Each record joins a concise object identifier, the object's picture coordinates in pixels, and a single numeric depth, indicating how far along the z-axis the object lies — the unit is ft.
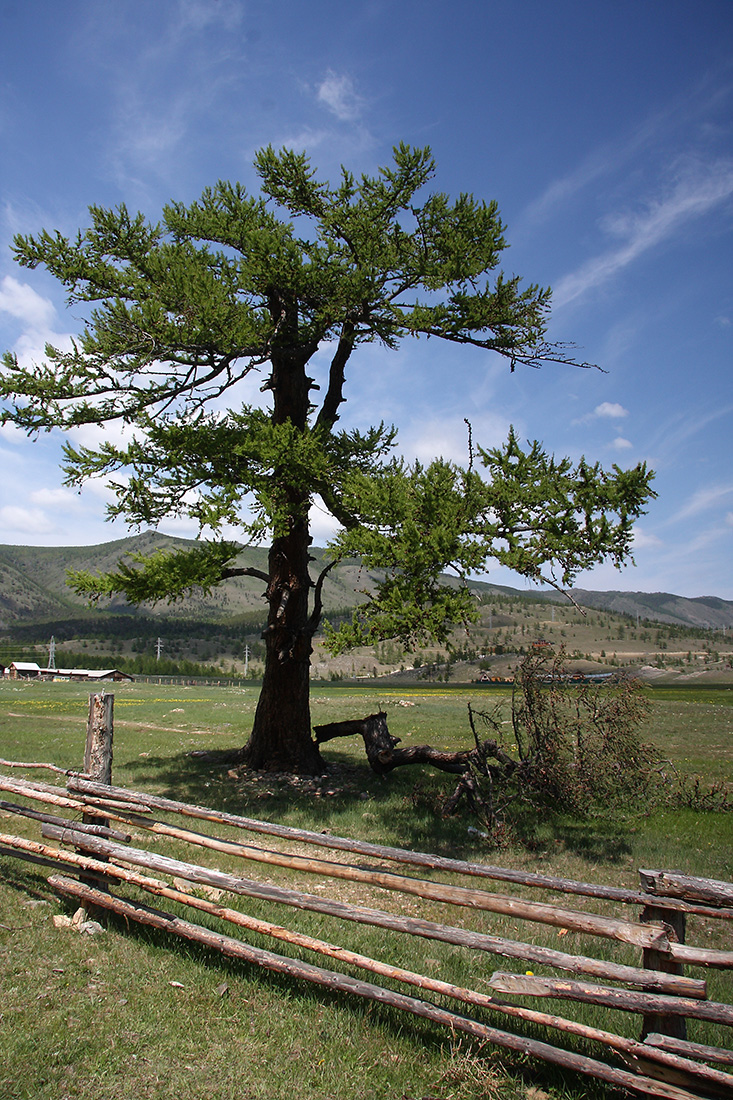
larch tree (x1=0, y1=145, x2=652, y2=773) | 32.76
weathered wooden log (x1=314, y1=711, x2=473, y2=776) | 44.93
